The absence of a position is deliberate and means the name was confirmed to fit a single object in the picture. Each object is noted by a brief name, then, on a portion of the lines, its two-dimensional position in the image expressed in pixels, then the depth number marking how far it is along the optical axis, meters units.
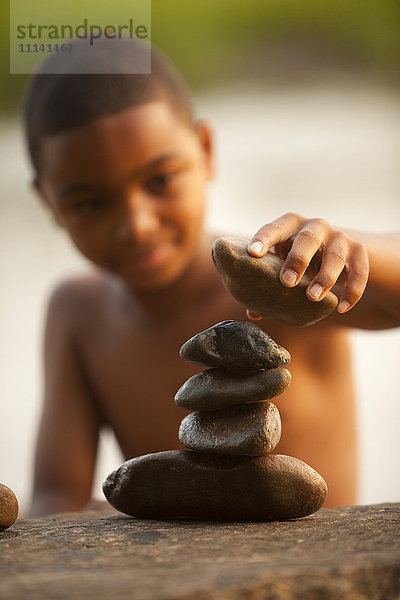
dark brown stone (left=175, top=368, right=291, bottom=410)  1.73
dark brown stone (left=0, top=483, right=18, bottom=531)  1.71
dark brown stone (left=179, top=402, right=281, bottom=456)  1.72
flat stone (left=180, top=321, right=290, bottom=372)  1.73
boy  2.02
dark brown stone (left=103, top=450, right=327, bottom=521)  1.73
